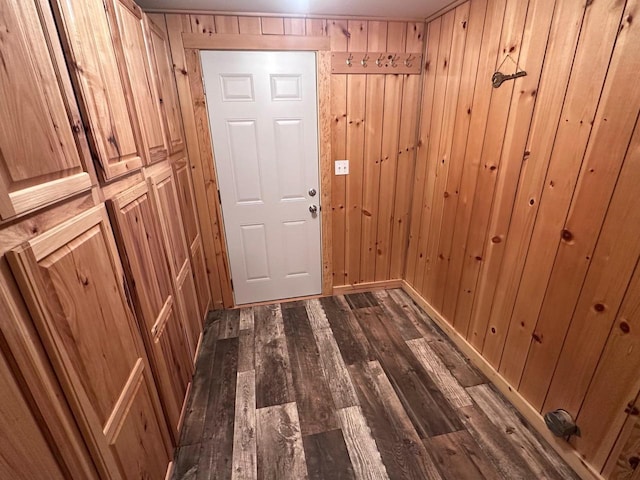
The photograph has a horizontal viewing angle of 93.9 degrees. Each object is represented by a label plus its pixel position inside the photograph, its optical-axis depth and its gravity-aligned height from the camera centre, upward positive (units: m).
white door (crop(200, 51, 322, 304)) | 2.15 -0.26
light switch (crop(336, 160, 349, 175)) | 2.47 -0.29
